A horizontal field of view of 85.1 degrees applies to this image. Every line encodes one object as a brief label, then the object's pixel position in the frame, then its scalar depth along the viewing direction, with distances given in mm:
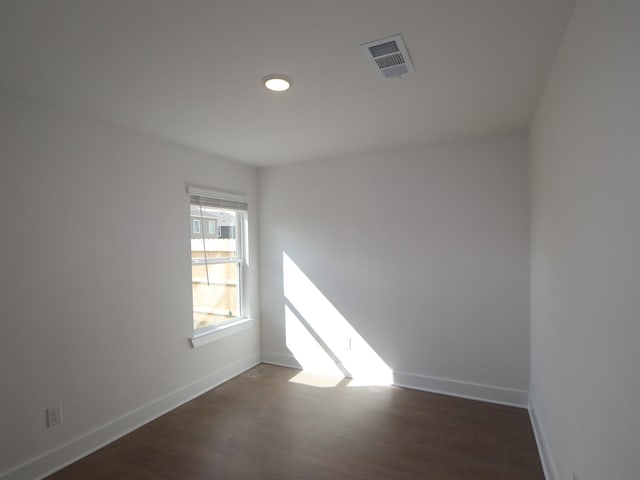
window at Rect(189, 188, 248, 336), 3508
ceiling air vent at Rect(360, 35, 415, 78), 1636
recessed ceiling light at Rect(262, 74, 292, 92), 1950
